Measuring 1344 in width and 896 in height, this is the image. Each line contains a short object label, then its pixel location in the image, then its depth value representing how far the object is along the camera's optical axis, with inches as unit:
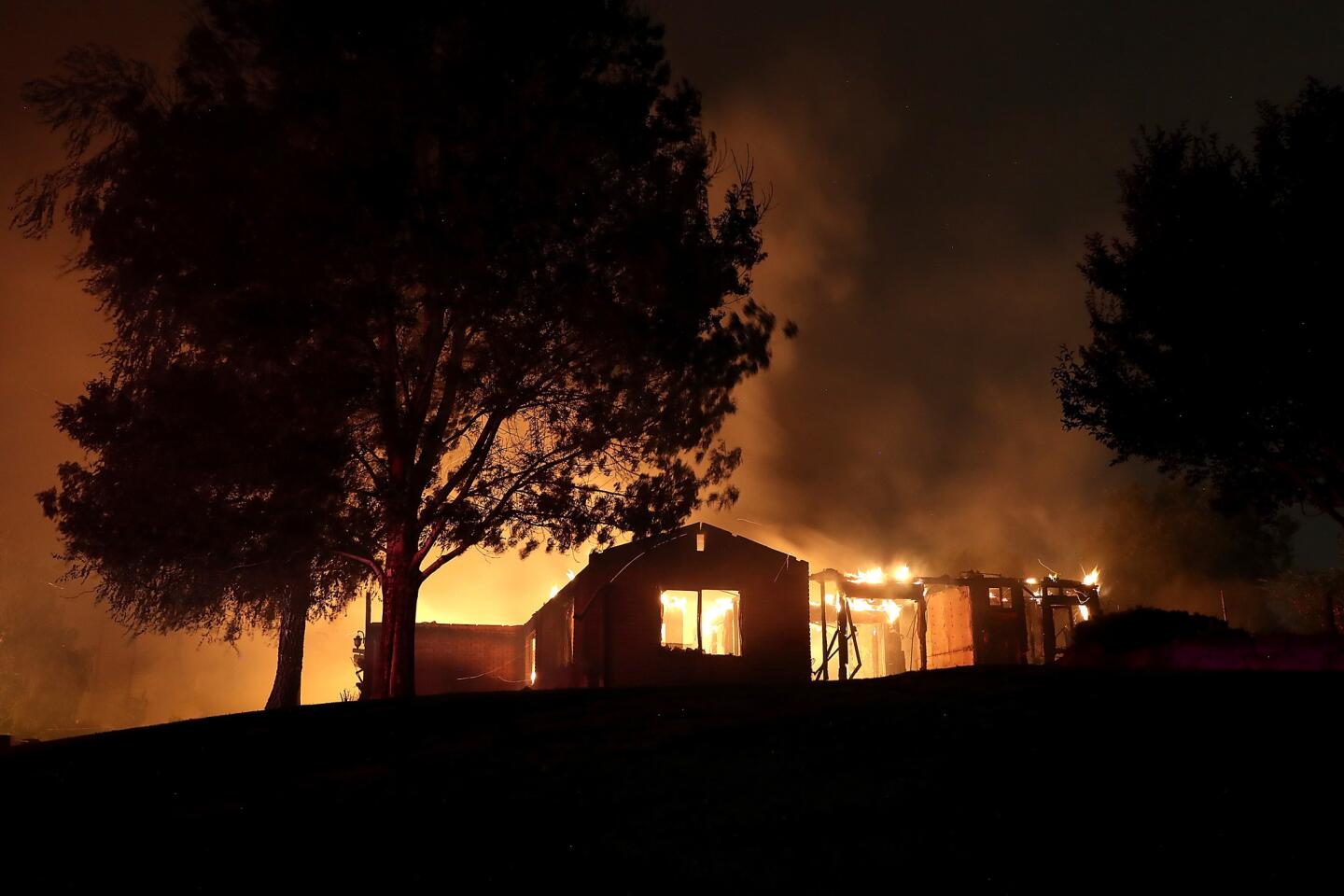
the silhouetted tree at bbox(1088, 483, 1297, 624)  2341.3
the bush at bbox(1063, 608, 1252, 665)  808.3
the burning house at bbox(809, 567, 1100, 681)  1331.2
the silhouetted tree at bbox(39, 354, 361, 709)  636.1
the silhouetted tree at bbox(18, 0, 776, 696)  636.1
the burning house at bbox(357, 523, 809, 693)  1275.8
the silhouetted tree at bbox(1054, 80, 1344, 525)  748.6
